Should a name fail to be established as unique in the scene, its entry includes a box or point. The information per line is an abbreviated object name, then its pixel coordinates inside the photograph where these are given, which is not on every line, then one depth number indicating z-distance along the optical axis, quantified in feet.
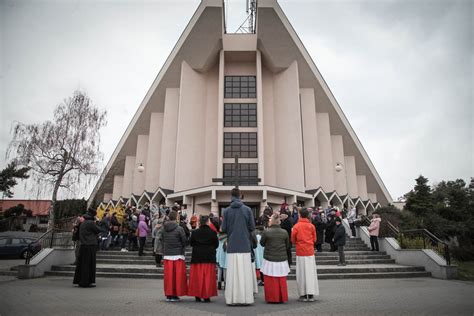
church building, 85.30
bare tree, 52.85
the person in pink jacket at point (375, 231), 40.60
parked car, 58.90
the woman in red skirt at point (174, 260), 18.88
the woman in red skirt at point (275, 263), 18.24
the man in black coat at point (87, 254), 24.98
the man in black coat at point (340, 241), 35.29
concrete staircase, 31.78
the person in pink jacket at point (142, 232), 39.27
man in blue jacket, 17.48
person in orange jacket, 18.89
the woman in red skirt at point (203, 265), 18.60
